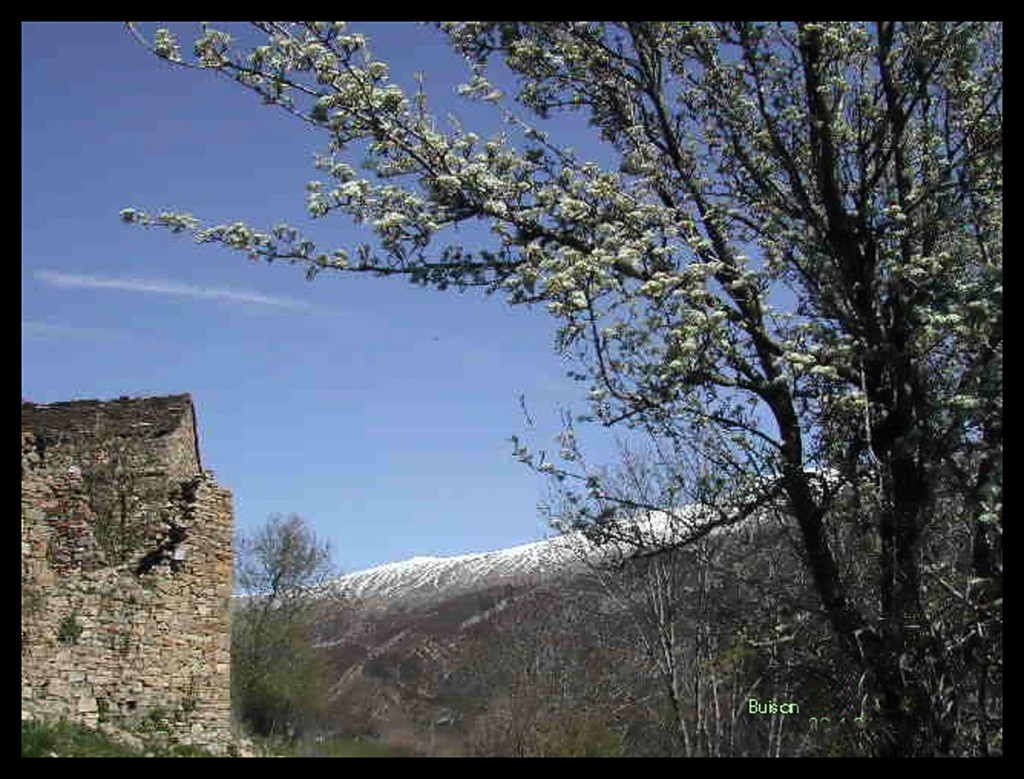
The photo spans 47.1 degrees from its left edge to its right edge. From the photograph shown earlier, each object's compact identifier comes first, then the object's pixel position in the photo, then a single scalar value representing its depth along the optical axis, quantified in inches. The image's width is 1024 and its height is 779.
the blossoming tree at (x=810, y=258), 345.4
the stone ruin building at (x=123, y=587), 621.6
